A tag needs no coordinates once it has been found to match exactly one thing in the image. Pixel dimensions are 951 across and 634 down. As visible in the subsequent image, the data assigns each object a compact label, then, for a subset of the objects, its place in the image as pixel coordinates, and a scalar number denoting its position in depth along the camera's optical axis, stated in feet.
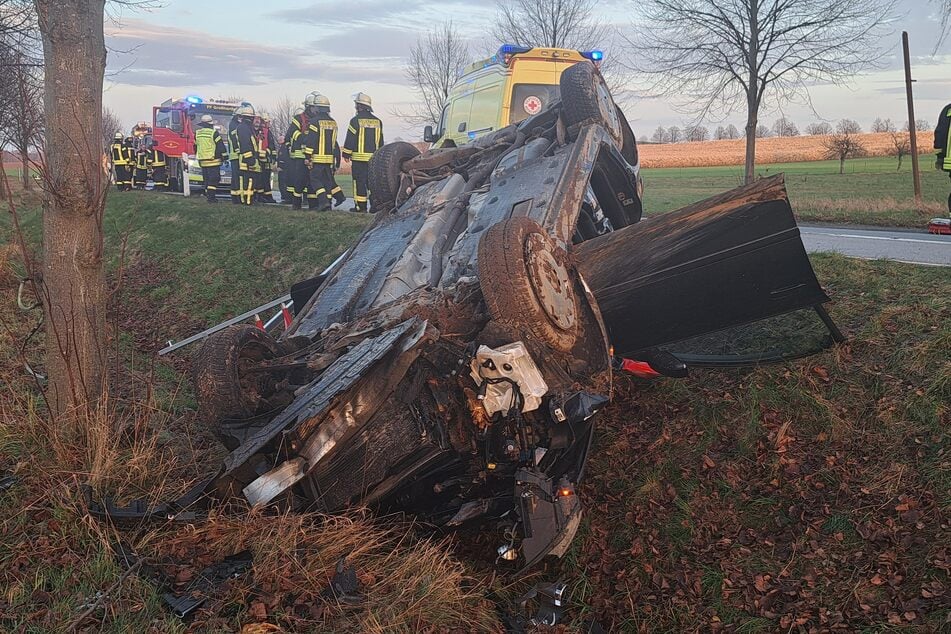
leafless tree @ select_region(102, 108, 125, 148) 114.04
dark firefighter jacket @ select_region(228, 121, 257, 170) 46.03
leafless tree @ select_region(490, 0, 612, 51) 62.03
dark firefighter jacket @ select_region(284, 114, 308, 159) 40.45
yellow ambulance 29.09
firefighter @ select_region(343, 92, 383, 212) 39.29
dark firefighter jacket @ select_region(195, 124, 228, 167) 49.14
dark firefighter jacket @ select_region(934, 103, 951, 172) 25.29
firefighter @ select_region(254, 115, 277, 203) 47.80
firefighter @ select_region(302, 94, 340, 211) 39.93
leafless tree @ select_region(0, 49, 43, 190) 11.36
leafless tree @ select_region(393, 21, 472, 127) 77.25
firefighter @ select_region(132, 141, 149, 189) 68.69
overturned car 9.98
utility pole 41.52
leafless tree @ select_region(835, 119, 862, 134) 158.30
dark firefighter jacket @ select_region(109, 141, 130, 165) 68.03
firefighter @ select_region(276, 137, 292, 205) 43.16
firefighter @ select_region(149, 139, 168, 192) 63.57
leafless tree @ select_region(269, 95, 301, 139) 152.52
